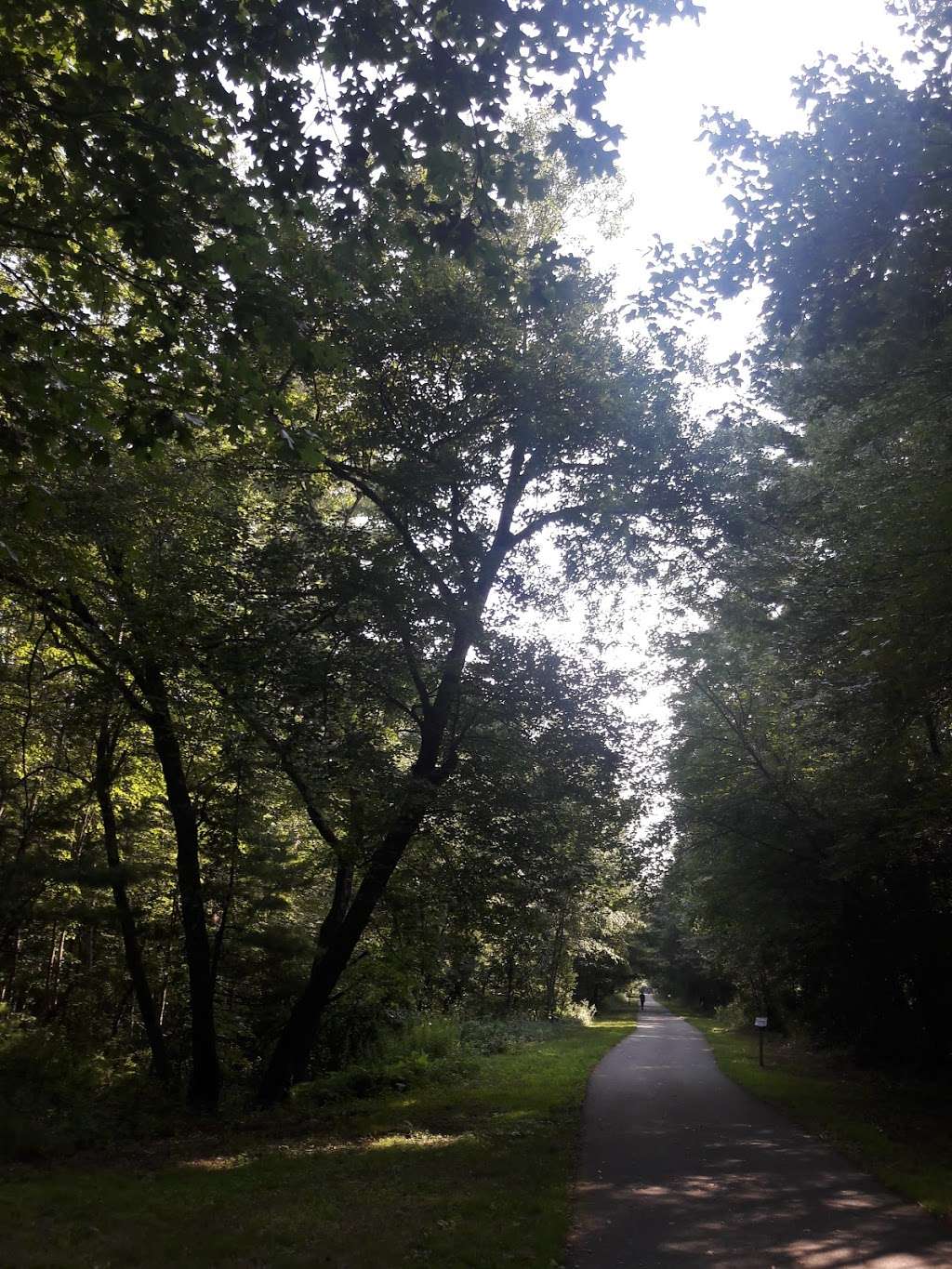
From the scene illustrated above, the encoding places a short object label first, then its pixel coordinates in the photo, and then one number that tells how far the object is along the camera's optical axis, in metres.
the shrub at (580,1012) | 33.71
